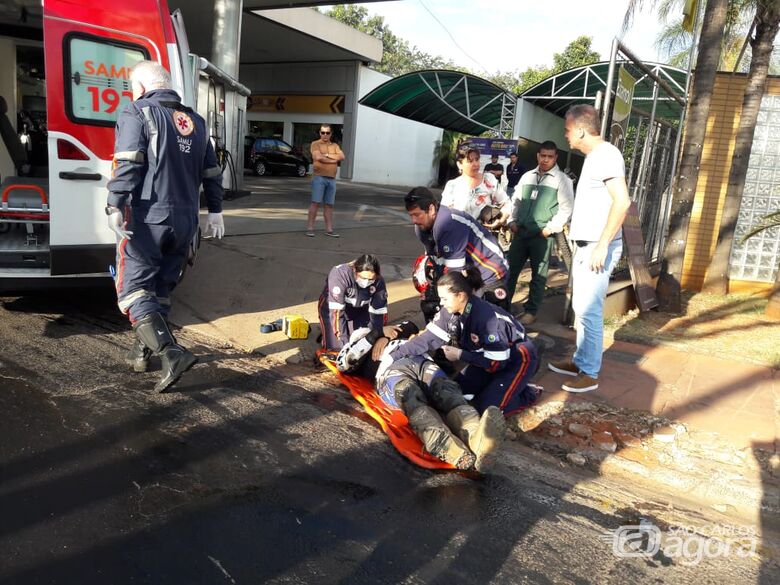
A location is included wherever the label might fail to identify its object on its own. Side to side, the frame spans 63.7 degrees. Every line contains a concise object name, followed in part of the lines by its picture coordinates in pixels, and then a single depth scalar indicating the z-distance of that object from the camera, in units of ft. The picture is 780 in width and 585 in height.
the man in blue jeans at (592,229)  13.83
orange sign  91.66
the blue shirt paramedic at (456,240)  14.78
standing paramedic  12.46
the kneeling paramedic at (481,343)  12.78
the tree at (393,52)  202.18
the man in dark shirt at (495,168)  39.93
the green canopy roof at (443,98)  61.82
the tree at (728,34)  33.78
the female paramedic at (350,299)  15.26
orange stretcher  11.03
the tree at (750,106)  25.25
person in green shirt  19.60
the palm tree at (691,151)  22.09
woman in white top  19.90
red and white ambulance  14.70
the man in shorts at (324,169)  30.27
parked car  78.84
